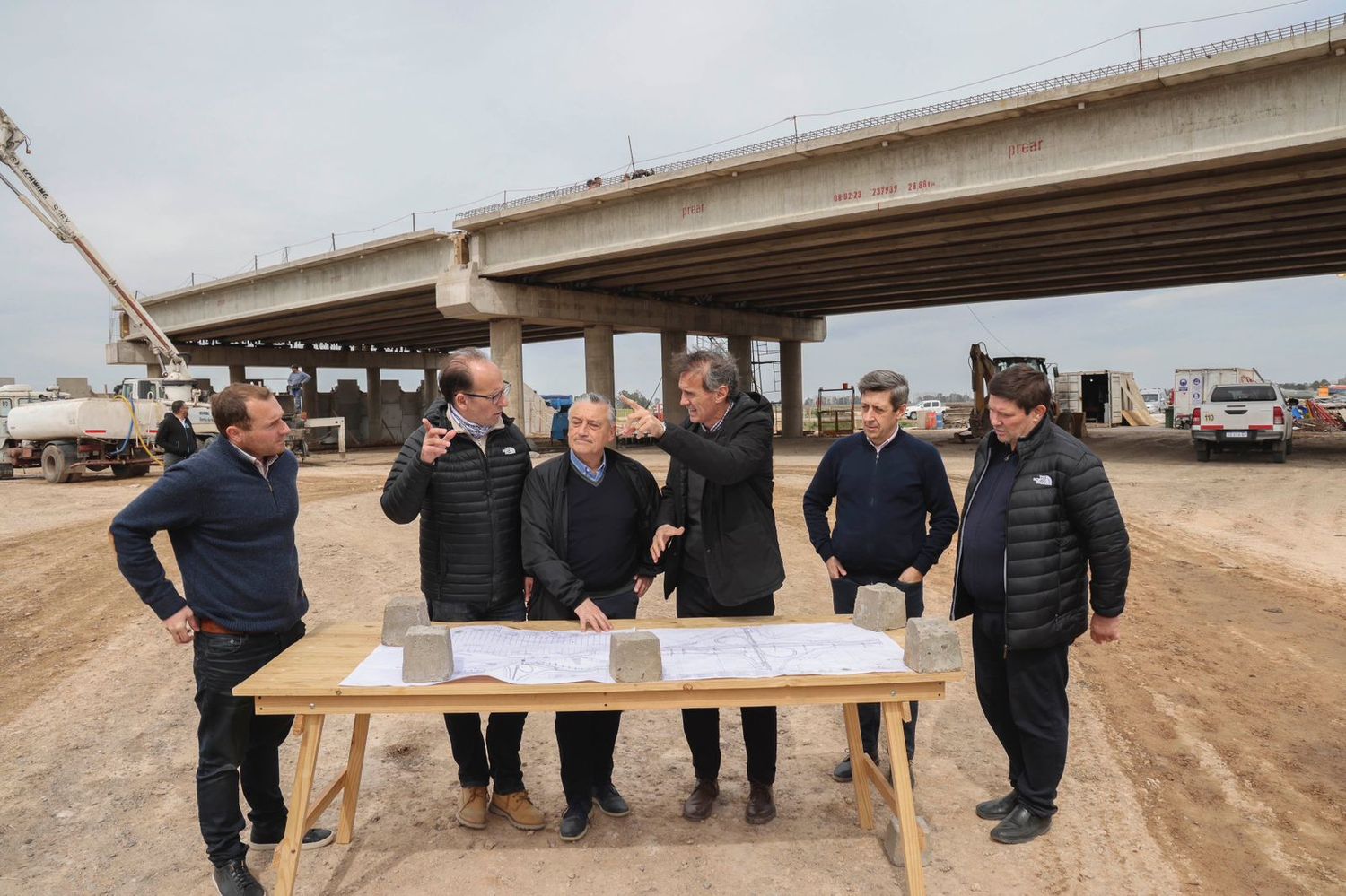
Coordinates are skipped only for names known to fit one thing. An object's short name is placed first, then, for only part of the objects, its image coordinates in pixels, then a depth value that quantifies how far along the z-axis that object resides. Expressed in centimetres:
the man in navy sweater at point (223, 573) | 309
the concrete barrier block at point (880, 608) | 345
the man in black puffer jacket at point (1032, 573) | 341
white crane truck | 1956
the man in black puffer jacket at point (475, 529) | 364
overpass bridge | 1373
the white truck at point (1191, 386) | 3409
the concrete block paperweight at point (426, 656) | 280
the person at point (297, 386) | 2778
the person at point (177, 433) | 1305
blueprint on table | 292
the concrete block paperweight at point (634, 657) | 281
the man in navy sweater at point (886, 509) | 403
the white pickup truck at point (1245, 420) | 1770
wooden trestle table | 280
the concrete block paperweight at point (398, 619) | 331
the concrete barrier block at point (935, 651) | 286
